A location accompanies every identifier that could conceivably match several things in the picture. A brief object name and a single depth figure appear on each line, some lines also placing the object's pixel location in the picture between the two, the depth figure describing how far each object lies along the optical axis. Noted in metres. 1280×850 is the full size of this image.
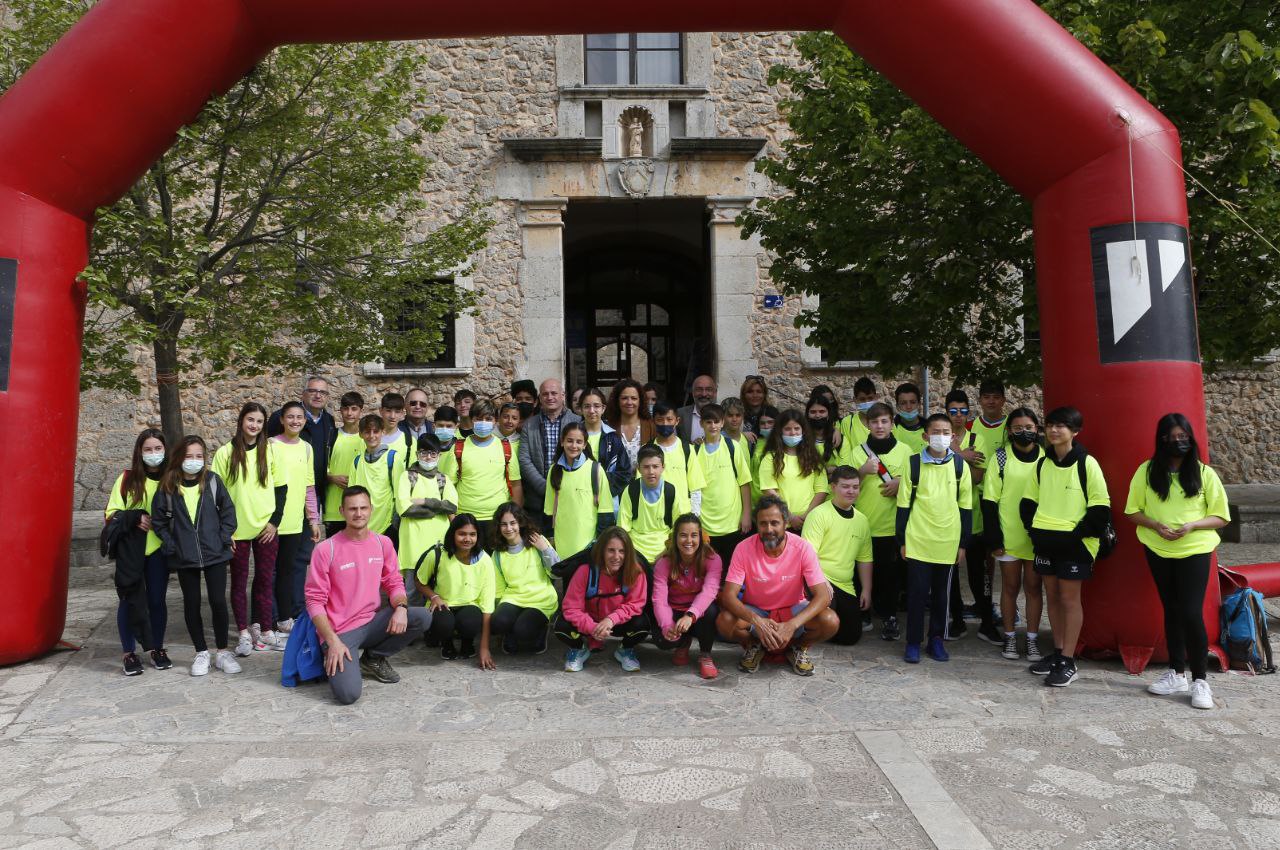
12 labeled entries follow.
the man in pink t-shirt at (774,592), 6.00
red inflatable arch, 5.86
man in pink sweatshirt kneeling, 5.81
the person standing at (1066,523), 5.65
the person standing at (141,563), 6.07
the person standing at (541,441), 7.20
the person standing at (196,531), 6.05
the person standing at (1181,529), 5.34
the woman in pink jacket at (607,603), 6.05
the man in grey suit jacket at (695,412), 7.89
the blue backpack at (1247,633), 5.79
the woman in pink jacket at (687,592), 6.01
